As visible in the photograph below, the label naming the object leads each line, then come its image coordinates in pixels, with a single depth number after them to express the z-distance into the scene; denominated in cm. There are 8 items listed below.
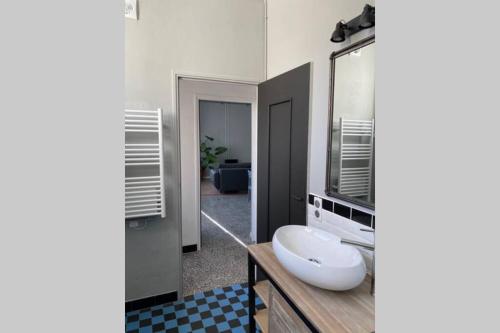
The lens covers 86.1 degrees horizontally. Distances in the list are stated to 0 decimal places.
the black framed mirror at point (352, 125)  136
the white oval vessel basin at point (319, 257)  111
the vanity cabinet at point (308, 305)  103
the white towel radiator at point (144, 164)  200
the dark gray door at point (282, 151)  194
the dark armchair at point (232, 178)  709
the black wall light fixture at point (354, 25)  128
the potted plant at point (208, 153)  869
